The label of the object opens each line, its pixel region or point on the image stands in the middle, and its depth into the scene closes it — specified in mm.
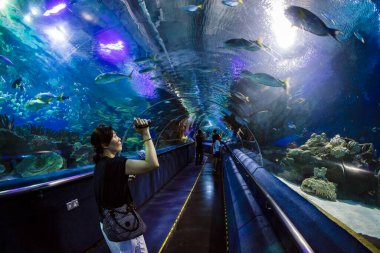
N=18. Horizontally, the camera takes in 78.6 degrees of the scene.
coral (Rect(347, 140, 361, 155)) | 4436
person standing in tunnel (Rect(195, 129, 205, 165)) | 12969
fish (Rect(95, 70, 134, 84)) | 7524
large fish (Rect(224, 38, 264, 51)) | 4383
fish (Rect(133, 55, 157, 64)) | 6938
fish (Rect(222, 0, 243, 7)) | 3771
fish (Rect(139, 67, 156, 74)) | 8523
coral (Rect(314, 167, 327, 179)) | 4820
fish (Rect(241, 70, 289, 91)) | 5226
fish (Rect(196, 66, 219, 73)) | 8078
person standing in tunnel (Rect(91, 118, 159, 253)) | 1925
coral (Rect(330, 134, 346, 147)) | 5056
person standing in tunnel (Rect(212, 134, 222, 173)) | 11328
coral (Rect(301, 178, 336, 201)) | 4477
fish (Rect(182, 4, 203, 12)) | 4110
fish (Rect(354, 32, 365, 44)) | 3610
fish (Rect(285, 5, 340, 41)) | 3074
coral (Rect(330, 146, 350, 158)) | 4727
